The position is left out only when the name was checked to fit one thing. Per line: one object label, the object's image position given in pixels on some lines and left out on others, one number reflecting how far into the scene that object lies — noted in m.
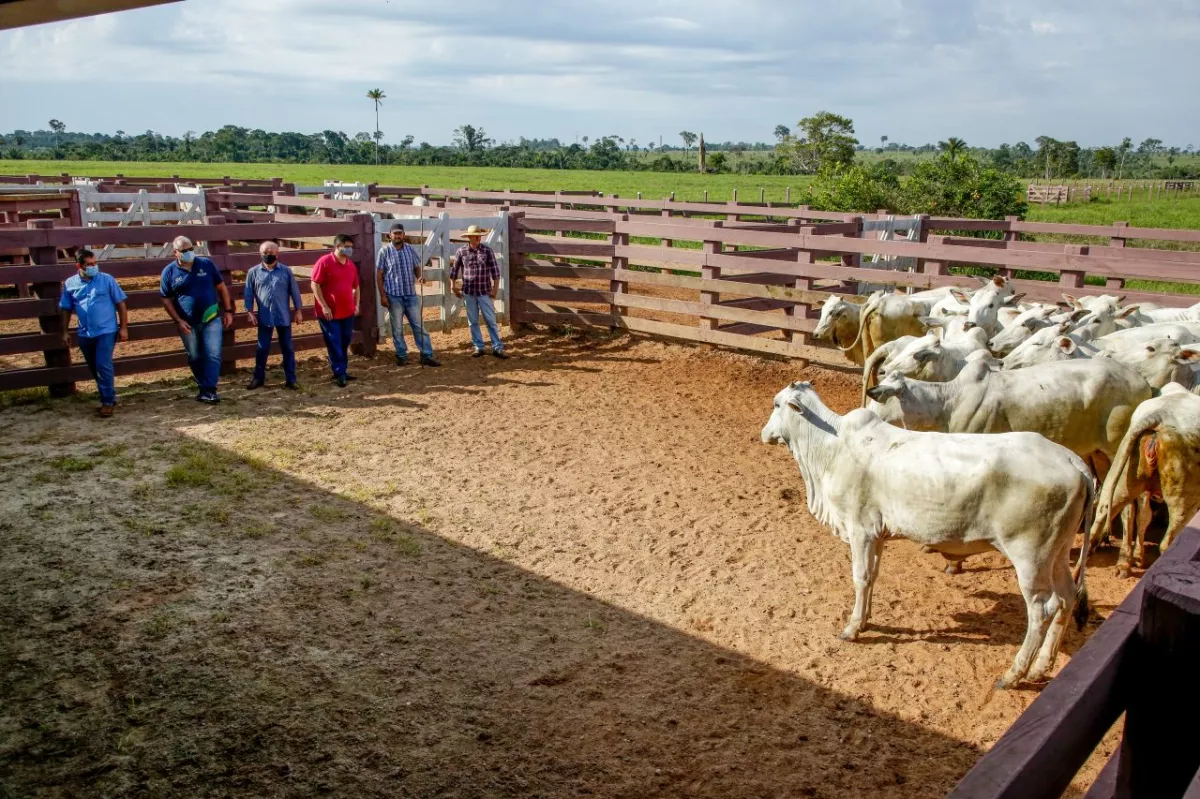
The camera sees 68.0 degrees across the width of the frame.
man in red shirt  10.82
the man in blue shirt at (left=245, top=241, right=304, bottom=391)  10.42
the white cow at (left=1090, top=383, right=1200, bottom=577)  5.45
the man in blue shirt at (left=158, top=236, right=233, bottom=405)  9.90
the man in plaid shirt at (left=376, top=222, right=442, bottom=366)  11.84
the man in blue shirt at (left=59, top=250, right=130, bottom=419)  9.27
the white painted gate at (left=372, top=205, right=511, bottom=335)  13.29
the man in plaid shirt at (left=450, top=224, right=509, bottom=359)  12.58
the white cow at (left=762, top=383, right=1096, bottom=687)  4.73
